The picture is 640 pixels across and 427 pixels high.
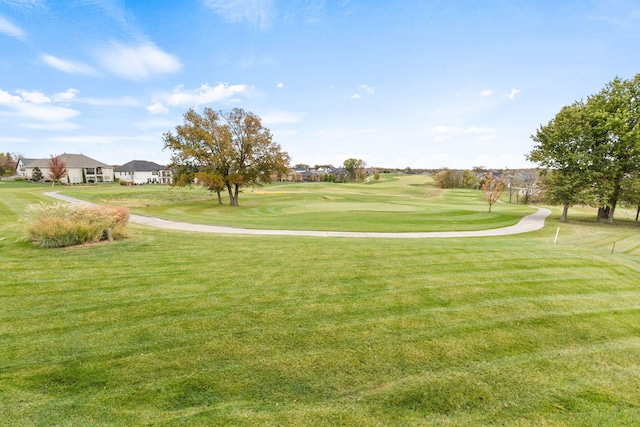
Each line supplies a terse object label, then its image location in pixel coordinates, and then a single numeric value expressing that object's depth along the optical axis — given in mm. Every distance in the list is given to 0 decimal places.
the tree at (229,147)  31922
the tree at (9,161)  101988
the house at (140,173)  90125
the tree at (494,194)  27781
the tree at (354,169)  113375
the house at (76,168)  73875
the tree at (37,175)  71312
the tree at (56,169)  59219
